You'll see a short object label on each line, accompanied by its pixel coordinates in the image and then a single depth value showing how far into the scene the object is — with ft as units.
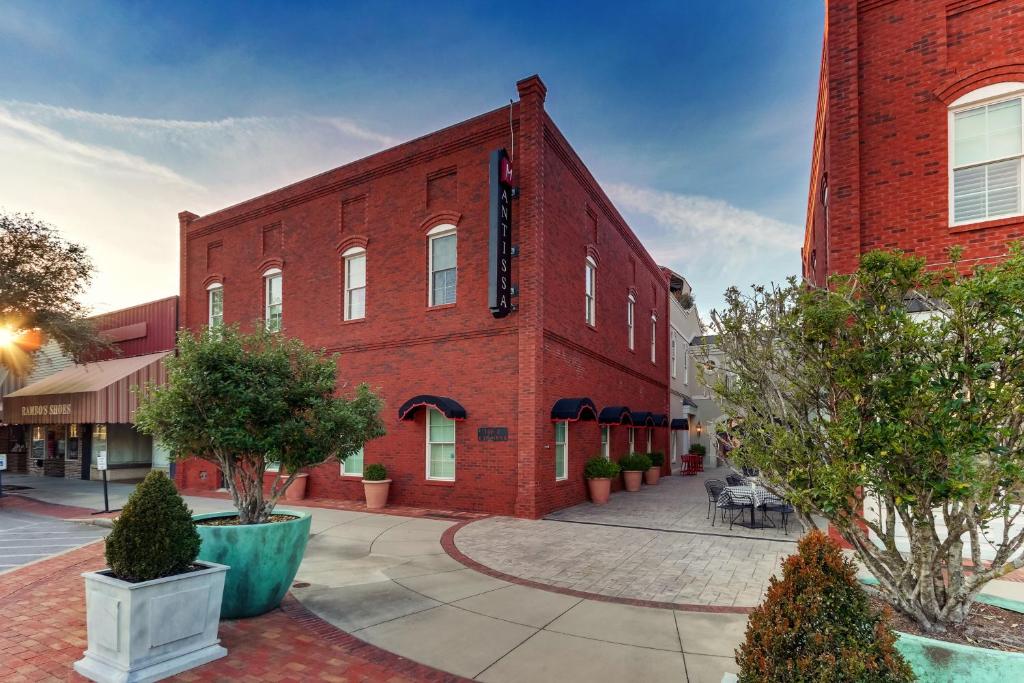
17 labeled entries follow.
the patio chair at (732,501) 37.47
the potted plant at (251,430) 19.33
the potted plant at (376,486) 45.85
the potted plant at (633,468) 59.77
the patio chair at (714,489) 41.19
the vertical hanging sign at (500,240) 41.60
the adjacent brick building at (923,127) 27.78
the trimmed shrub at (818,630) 9.23
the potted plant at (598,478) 49.67
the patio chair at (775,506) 37.19
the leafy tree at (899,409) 11.02
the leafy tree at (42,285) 55.26
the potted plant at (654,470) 68.08
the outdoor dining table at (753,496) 37.32
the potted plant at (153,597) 14.70
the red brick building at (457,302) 42.73
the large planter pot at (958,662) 10.04
